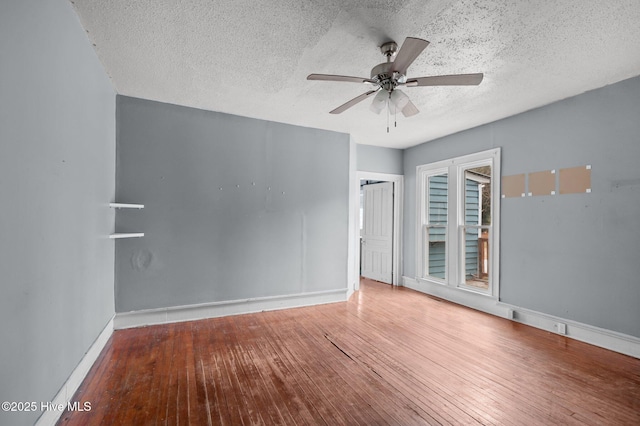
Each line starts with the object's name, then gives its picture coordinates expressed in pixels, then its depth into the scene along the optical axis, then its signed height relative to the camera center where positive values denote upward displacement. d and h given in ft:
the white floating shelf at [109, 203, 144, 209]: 10.23 +0.19
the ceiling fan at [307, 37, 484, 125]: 6.42 +3.42
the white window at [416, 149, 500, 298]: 14.39 -0.35
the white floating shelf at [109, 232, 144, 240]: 10.14 -0.86
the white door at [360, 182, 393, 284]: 20.16 -1.29
